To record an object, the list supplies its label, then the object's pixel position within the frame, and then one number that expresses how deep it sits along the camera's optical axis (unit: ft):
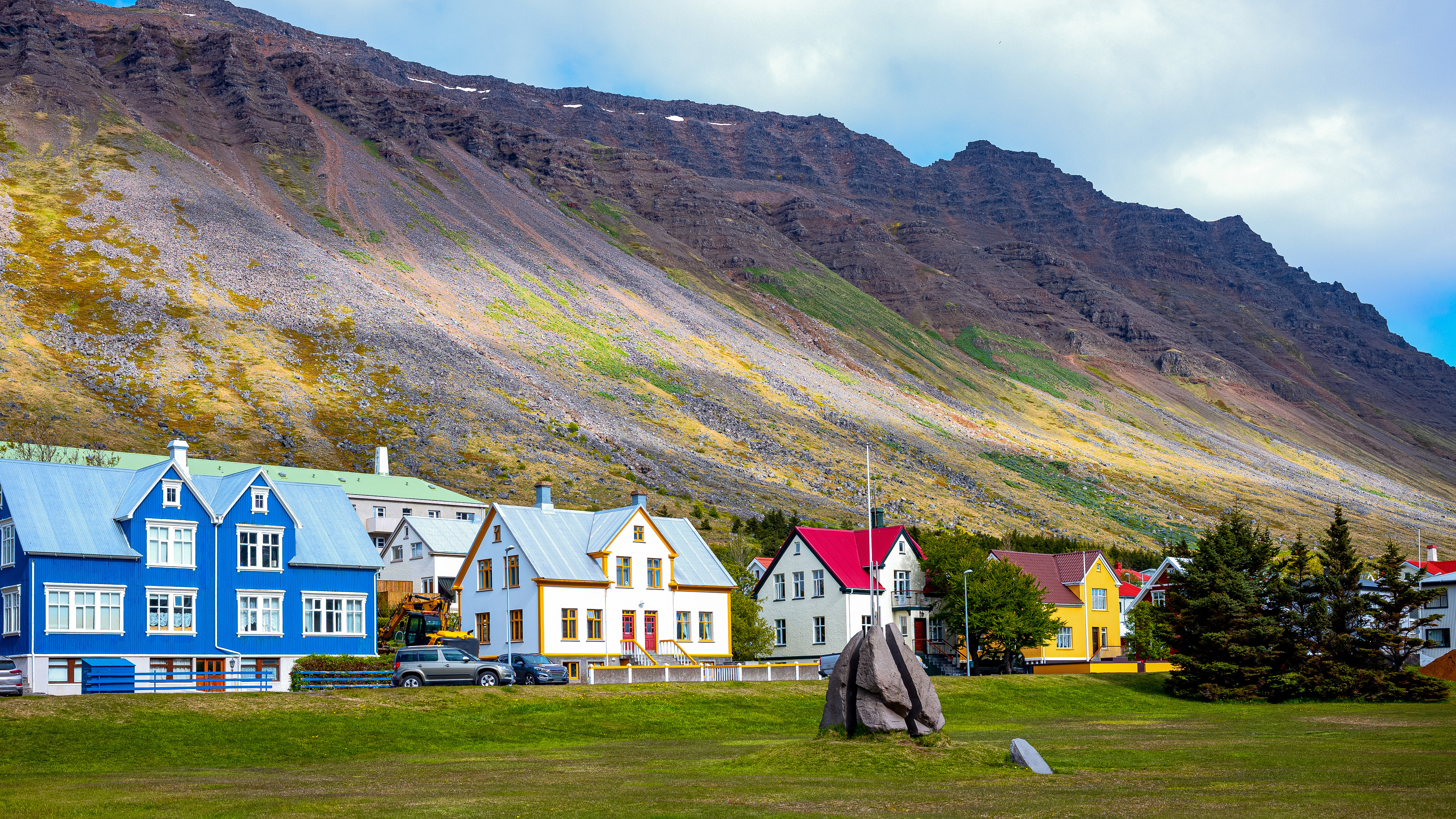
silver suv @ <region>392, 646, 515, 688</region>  163.02
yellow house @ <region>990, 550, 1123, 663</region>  284.41
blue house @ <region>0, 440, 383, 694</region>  165.48
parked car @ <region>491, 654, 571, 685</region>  179.32
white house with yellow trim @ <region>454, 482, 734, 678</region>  212.23
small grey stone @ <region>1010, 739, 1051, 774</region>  99.25
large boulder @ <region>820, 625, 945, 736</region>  107.45
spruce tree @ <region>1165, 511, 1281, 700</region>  208.74
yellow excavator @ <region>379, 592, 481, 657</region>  214.48
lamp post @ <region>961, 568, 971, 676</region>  233.55
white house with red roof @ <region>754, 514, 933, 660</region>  255.09
